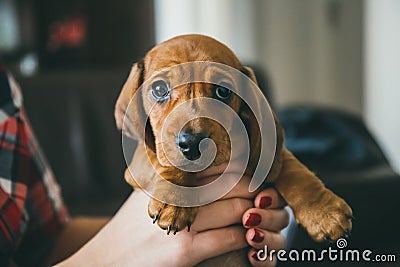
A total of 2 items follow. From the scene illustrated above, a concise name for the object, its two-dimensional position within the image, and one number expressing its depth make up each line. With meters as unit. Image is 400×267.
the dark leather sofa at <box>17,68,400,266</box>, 1.75
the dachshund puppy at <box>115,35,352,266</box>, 0.61
